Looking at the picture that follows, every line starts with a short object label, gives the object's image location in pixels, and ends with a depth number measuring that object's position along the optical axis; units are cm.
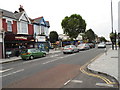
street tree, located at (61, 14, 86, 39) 5171
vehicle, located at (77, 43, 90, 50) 2845
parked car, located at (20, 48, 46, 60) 1636
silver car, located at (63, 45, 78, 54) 2166
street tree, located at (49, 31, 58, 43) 5875
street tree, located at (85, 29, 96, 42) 8056
